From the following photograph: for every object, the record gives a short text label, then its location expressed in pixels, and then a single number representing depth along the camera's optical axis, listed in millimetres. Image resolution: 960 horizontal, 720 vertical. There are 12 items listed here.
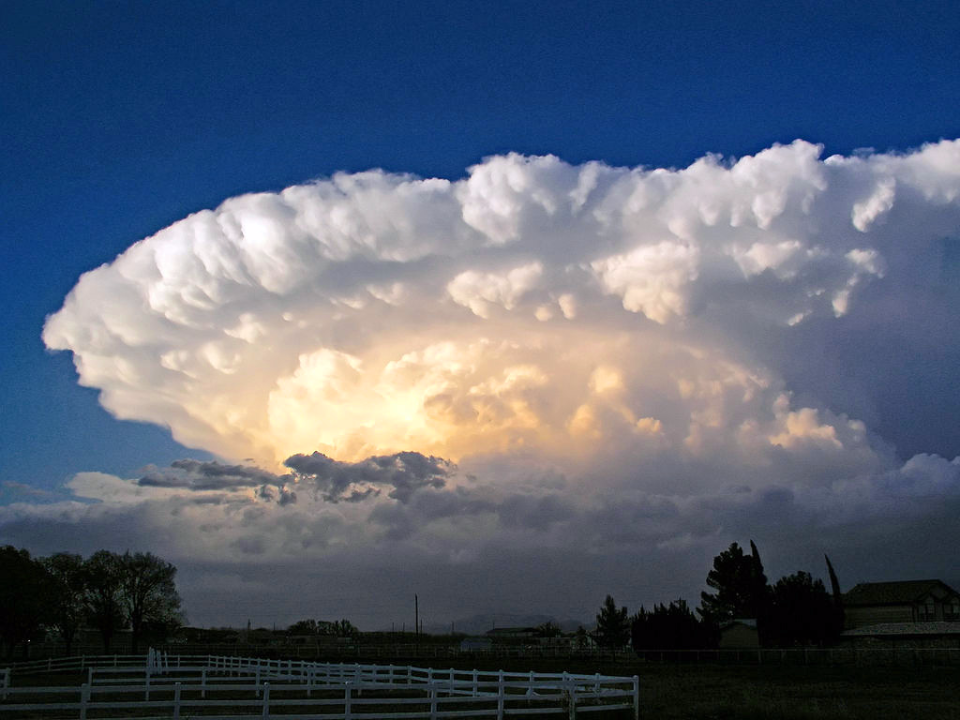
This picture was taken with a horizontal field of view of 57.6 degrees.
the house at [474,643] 95312
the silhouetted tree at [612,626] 112562
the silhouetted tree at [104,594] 90688
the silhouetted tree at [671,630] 72188
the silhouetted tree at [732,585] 104375
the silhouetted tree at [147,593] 94000
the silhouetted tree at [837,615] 73188
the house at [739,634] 81125
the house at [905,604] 74312
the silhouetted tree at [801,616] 73312
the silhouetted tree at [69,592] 86438
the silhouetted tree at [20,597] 72688
